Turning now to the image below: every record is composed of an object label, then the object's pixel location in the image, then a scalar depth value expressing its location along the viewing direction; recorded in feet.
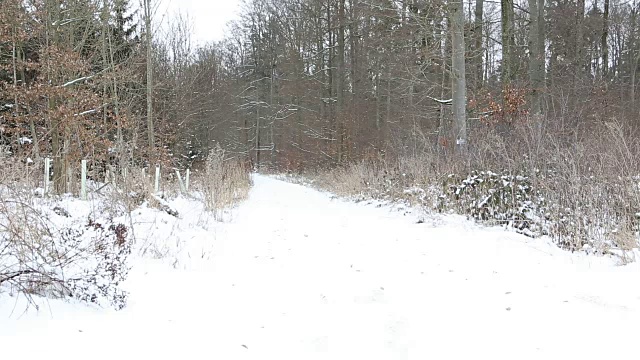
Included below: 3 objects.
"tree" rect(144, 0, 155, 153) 43.45
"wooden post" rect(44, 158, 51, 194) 22.46
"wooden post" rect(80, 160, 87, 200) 23.49
